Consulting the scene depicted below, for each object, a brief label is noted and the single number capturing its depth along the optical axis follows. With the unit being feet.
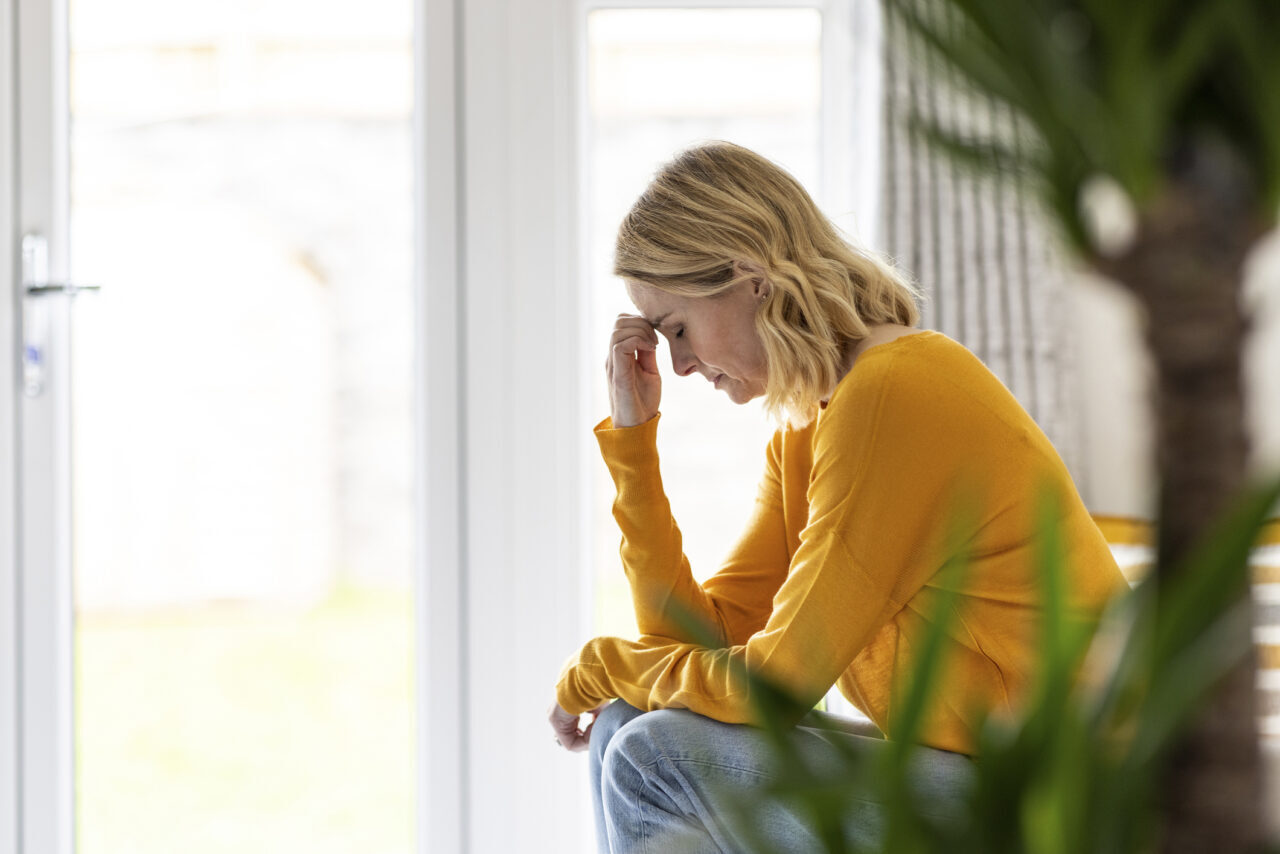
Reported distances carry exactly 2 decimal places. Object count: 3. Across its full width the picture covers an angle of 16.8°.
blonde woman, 16.50
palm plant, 5.09
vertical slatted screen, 18.43
